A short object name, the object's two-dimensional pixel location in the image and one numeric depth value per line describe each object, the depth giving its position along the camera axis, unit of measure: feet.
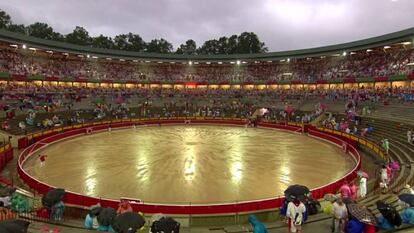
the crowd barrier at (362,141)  81.20
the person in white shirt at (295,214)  32.71
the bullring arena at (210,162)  41.01
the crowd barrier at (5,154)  77.10
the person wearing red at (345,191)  45.27
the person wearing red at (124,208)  36.83
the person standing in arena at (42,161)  76.07
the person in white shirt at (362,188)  49.85
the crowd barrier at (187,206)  44.21
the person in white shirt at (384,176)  53.47
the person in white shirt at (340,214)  32.94
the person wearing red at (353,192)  46.05
